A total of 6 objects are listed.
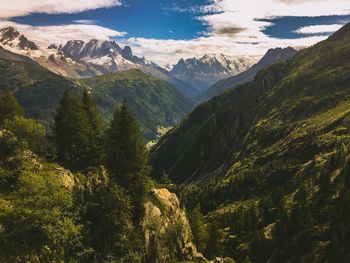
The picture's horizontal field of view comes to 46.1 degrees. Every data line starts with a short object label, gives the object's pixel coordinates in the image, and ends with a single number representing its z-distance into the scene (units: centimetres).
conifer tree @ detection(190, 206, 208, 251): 11954
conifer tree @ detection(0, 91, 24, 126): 8510
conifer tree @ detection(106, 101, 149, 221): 7006
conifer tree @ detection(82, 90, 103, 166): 7644
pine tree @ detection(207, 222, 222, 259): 12825
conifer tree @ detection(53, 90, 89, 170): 7506
